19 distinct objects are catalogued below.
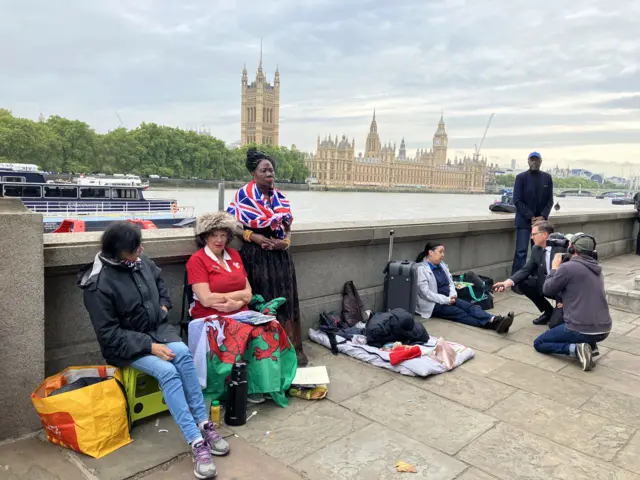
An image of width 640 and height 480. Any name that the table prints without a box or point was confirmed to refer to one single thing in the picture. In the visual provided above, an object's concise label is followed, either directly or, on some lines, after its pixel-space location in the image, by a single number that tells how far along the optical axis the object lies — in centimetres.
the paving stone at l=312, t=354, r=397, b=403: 417
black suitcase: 612
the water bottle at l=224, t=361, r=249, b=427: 353
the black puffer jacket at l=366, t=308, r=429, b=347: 505
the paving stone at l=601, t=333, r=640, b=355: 566
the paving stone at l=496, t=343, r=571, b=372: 498
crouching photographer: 488
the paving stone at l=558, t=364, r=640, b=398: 450
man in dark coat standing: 815
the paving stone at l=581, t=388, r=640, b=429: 389
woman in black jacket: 316
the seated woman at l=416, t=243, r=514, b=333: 627
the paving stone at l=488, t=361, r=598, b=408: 425
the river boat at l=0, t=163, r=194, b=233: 2405
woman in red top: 392
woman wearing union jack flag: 446
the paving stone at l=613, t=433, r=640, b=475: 319
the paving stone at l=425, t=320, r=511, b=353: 554
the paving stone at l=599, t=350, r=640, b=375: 501
